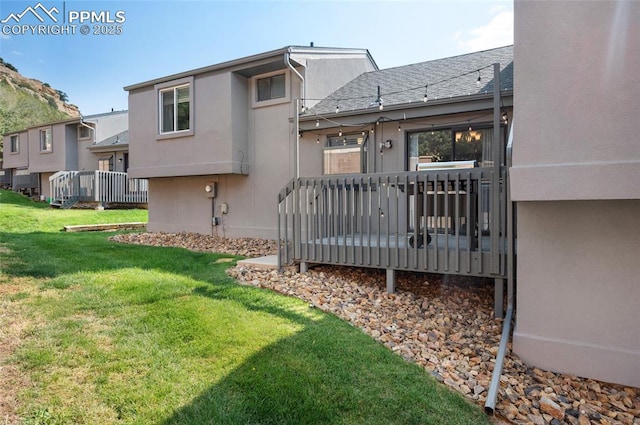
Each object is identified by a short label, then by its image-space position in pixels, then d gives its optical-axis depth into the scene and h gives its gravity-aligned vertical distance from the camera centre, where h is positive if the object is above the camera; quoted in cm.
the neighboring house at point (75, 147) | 1958 +336
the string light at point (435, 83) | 763 +260
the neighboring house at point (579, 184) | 299 +17
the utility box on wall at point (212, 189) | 1065 +51
